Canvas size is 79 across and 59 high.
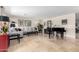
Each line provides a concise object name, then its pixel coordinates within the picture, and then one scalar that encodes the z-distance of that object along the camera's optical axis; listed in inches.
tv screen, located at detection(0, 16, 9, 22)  56.4
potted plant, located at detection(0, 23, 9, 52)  56.2
